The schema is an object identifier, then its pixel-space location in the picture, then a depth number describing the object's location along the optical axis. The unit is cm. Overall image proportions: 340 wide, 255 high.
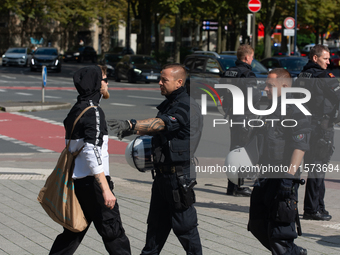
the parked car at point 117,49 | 5797
